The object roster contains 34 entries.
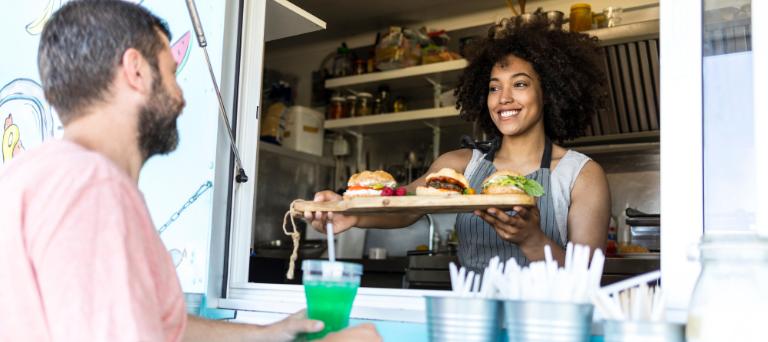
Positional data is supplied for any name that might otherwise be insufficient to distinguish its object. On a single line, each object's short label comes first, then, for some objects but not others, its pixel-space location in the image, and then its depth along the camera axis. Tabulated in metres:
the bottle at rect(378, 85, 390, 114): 4.78
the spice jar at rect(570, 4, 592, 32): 3.62
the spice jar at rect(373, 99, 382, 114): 4.79
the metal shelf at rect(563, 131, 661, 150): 3.66
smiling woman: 1.79
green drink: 1.04
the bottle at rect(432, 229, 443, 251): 4.26
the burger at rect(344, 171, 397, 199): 1.83
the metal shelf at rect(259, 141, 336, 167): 4.41
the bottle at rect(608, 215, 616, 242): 3.62
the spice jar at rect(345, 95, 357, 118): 4.86
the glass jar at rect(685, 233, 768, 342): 0.82
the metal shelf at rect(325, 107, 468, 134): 4.30
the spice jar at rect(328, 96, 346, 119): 4.93
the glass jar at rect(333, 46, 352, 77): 4.95
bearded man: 0.75
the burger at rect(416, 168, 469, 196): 1.77
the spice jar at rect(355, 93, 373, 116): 4.81
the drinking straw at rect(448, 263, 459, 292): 1.03
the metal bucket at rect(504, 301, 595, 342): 0.88
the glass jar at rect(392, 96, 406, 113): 4.77
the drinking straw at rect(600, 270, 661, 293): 0.92
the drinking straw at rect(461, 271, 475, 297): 1.01
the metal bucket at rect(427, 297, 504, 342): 0.93
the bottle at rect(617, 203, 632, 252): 3.59
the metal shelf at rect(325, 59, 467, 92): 4.23
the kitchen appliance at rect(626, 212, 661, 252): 3.46
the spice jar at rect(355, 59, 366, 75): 4.77
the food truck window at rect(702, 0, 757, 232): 1.12
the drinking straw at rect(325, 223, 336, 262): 1.15
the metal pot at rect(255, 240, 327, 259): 4.18
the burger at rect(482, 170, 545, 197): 1.58
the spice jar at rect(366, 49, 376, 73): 4.74
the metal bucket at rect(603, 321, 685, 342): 0.84
